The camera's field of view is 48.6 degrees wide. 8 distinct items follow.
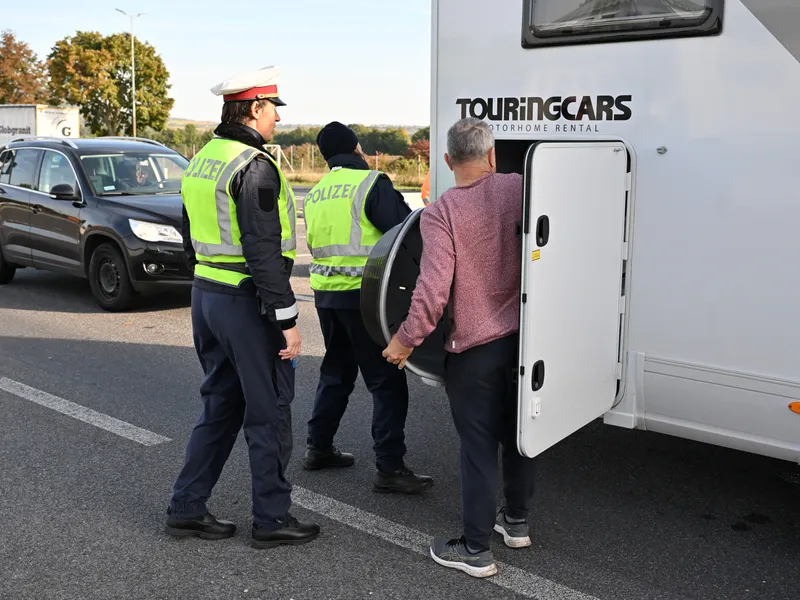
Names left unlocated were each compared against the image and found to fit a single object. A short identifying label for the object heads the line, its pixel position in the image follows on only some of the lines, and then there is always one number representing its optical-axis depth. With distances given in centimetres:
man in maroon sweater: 347
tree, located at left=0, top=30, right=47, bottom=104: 5106
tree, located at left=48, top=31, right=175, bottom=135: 5050
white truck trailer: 3272
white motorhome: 346
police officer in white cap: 364
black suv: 886
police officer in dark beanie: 443
